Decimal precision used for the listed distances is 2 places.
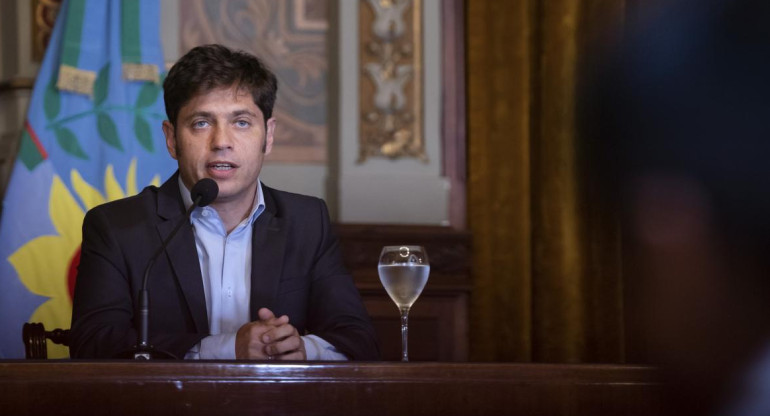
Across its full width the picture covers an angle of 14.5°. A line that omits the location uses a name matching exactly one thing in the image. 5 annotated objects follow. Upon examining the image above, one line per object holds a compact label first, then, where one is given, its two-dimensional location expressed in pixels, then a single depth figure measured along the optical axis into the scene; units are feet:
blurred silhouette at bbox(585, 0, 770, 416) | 6.41
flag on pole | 16.51
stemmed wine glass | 13.83
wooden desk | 12.01
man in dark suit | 14.20
